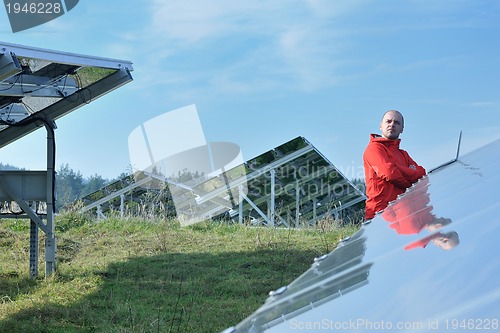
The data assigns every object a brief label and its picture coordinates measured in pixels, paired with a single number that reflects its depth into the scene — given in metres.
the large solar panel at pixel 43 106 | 8.24
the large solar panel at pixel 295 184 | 15.03
